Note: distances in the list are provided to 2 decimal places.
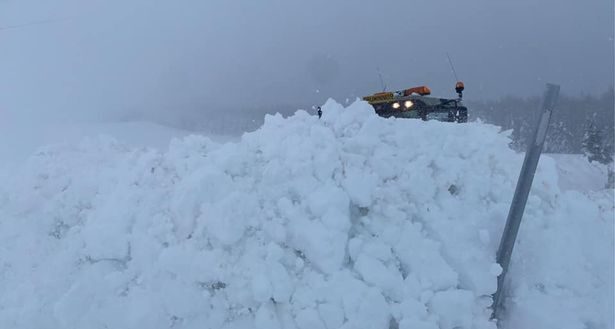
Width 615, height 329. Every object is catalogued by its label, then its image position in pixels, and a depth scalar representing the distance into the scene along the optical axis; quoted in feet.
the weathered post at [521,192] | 13.11
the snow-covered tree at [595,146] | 133.59
